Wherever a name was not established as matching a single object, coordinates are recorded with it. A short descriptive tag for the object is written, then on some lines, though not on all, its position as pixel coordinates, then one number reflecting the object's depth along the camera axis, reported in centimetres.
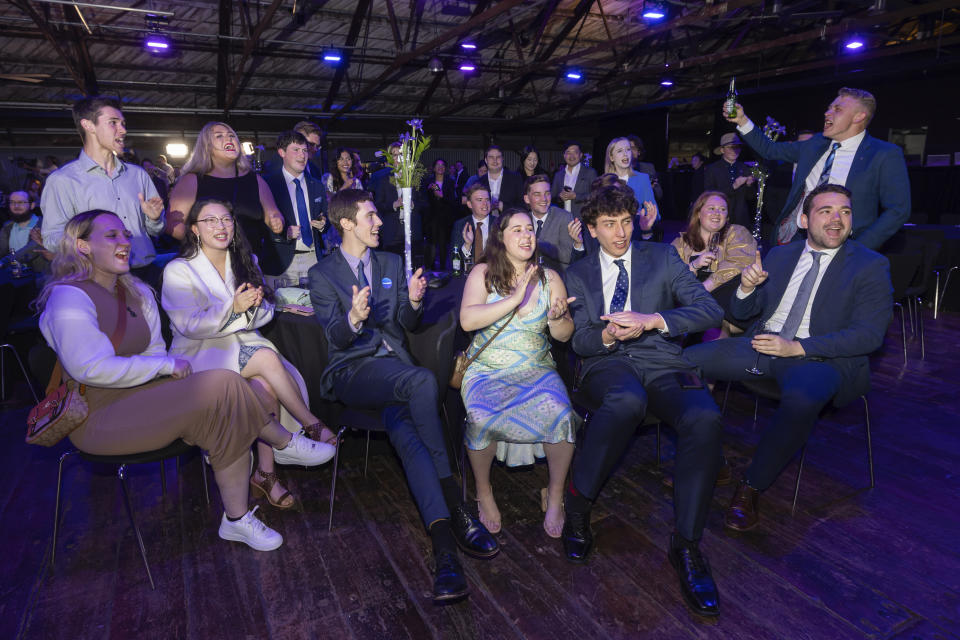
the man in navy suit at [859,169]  309
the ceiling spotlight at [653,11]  934
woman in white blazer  248
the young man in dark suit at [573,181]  581
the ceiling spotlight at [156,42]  938
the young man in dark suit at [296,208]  374
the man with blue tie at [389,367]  220
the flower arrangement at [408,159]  252
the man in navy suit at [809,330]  235
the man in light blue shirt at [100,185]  297
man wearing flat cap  666
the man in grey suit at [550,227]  434
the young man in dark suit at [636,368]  208
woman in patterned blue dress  234
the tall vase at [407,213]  227
